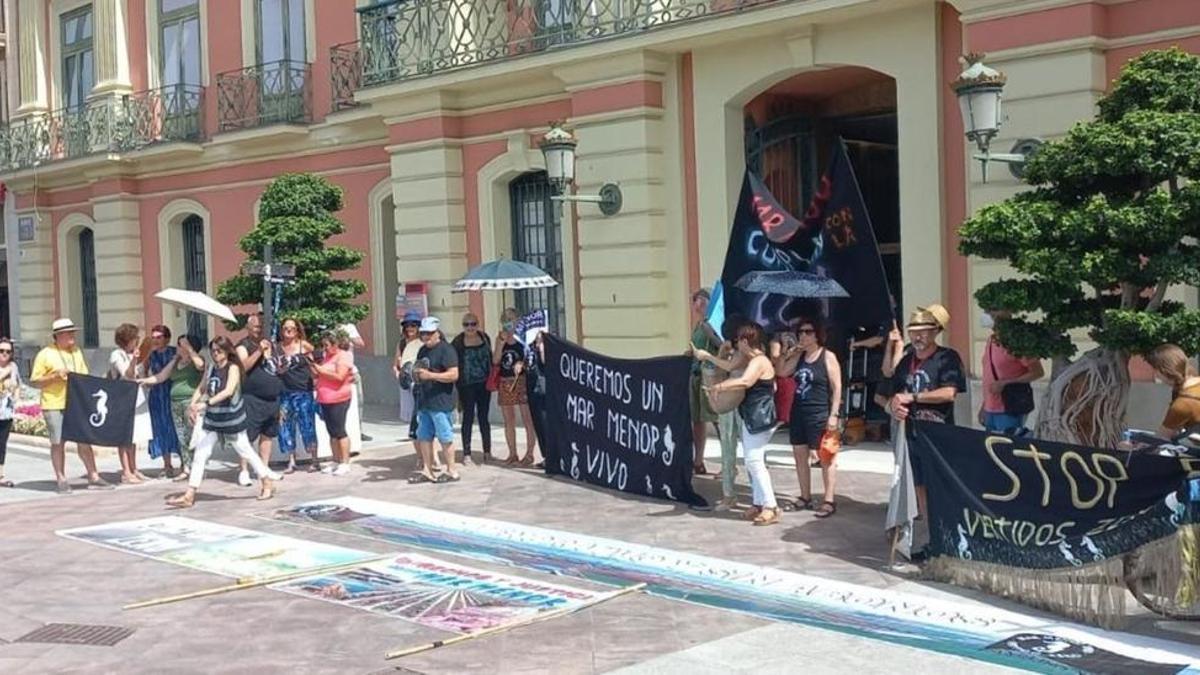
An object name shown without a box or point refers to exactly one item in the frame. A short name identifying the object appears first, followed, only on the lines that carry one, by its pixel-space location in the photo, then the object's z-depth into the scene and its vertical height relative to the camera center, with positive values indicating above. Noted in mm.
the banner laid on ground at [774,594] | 6387 -1755
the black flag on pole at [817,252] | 9844 +352
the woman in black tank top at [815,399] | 9703 -776
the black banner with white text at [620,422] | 10578 -1037
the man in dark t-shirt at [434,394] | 11898 -794
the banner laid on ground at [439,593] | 7379 -1739
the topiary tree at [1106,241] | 7391 +272
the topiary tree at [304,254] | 14594 +674
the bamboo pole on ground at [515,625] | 6652 -1752
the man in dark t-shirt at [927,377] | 8547 -571
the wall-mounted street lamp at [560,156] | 14289 +1639
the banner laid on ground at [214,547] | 8844 -1695
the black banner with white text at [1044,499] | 6574 -1149
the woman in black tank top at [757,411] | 9570 -842
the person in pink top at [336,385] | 12625 -720
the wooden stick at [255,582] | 7875 -1711
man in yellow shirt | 12289 -545
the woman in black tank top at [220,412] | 11305 -841
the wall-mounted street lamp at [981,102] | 9992 +1459
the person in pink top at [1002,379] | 9094 -634
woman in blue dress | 12742 -819
